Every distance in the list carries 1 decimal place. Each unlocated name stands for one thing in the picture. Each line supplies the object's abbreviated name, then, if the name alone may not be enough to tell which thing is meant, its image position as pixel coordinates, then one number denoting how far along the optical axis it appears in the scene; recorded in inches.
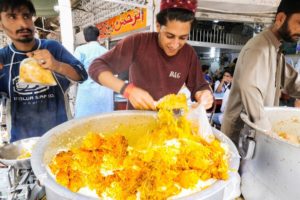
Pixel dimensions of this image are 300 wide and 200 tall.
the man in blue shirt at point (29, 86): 60.3
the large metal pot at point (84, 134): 29.4
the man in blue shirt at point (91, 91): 137.2
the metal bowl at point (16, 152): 39.7
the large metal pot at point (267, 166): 43.1
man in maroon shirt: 58.6
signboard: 206.4
